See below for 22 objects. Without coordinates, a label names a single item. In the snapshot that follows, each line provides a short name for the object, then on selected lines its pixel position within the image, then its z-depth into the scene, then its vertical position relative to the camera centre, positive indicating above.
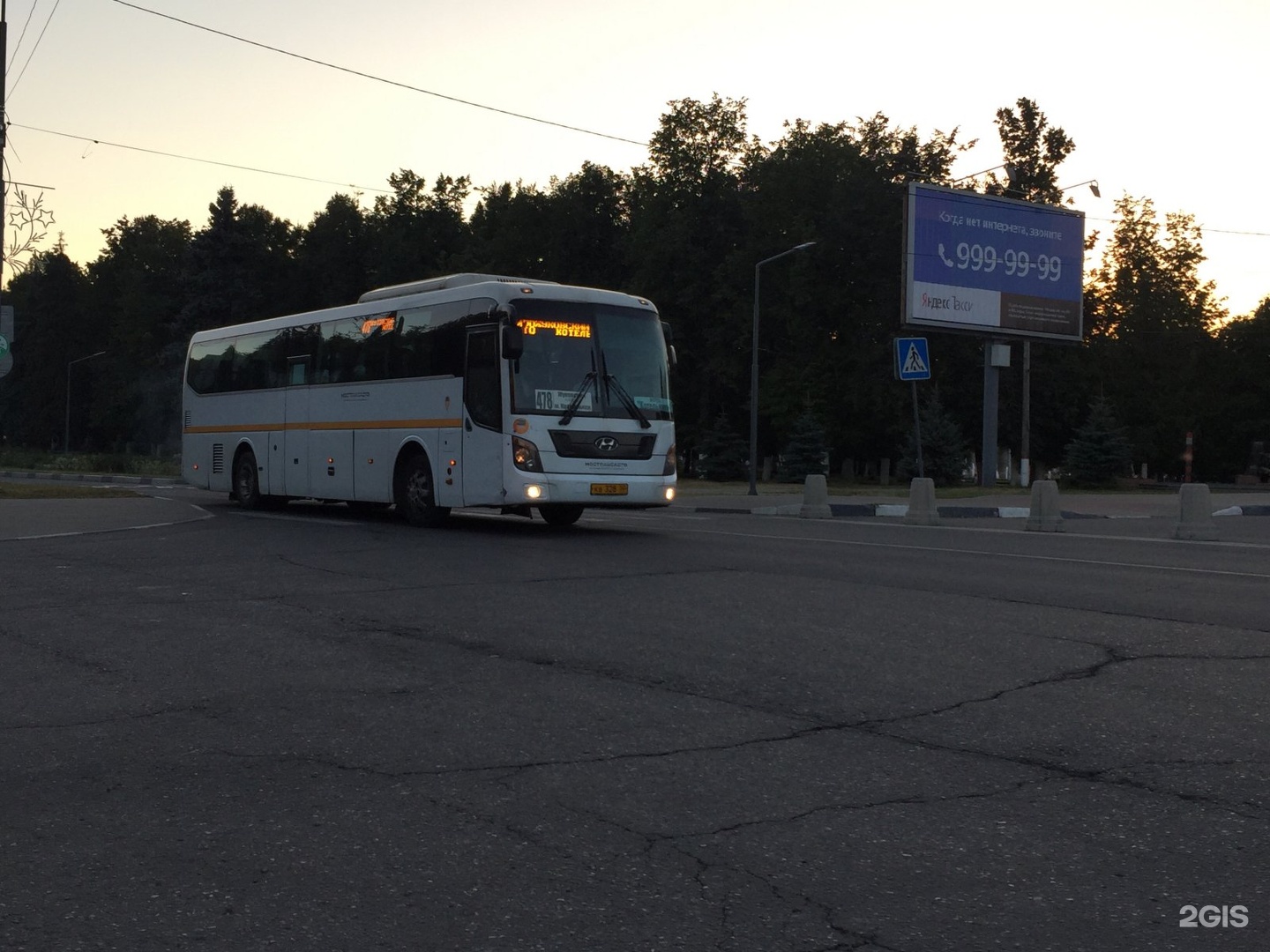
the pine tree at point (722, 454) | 61.16 -0.19
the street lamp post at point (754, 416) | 38.59 +1.01
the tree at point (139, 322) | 92.50 +8.48
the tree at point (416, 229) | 86.62 +14.06
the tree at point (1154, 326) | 82.94 +8.15
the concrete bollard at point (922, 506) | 22.53 -0.86
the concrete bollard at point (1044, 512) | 20.48 -0.83
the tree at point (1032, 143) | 68.44 +15.71
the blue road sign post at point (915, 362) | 27.38 +1.84
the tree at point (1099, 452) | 47.69 +0.20
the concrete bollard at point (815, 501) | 25.23 -0.91
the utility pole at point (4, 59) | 24.12 +6.66
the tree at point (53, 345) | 112.81 +7.44
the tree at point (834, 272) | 60.41 +8.24
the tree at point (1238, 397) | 87.19 +4.09
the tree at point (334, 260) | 89.94 +11.92
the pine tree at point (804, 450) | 56.16 +0.04
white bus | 17.14 +0.57
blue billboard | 36.69 +5.28
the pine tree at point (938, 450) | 51.81 +0.17
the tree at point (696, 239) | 67.06 +10.46
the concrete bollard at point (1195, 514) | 18.73 -0.73
